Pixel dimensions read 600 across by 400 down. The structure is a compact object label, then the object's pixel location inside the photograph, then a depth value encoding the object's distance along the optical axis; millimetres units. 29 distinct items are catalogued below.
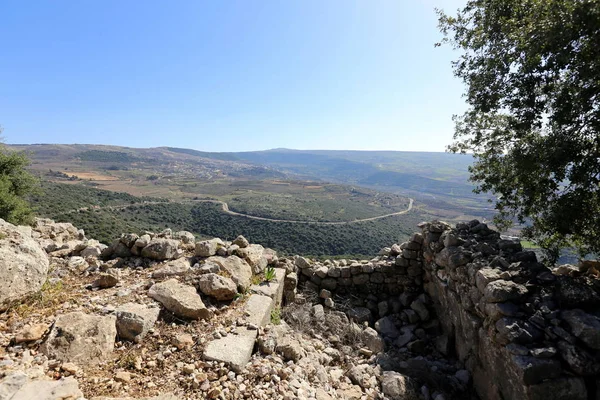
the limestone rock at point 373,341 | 5695
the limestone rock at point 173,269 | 5329
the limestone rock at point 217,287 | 4859
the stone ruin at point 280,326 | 3242
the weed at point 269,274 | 6211
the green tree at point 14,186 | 12016
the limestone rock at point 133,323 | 3770
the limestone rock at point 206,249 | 6156
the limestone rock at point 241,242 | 6846
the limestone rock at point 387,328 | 6527
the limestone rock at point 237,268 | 5465
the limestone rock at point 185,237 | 6992
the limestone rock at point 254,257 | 6422
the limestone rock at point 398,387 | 4195
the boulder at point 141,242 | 6124
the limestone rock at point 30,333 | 3266
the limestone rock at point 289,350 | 4105
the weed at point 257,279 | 6051
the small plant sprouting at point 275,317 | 5462
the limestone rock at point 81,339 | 3201
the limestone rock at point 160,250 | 6055
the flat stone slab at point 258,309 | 4596
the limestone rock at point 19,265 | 3627
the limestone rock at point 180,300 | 4340
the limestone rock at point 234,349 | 3508
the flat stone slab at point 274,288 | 5634
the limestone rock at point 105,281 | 4930
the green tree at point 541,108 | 4879
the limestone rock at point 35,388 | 2443
